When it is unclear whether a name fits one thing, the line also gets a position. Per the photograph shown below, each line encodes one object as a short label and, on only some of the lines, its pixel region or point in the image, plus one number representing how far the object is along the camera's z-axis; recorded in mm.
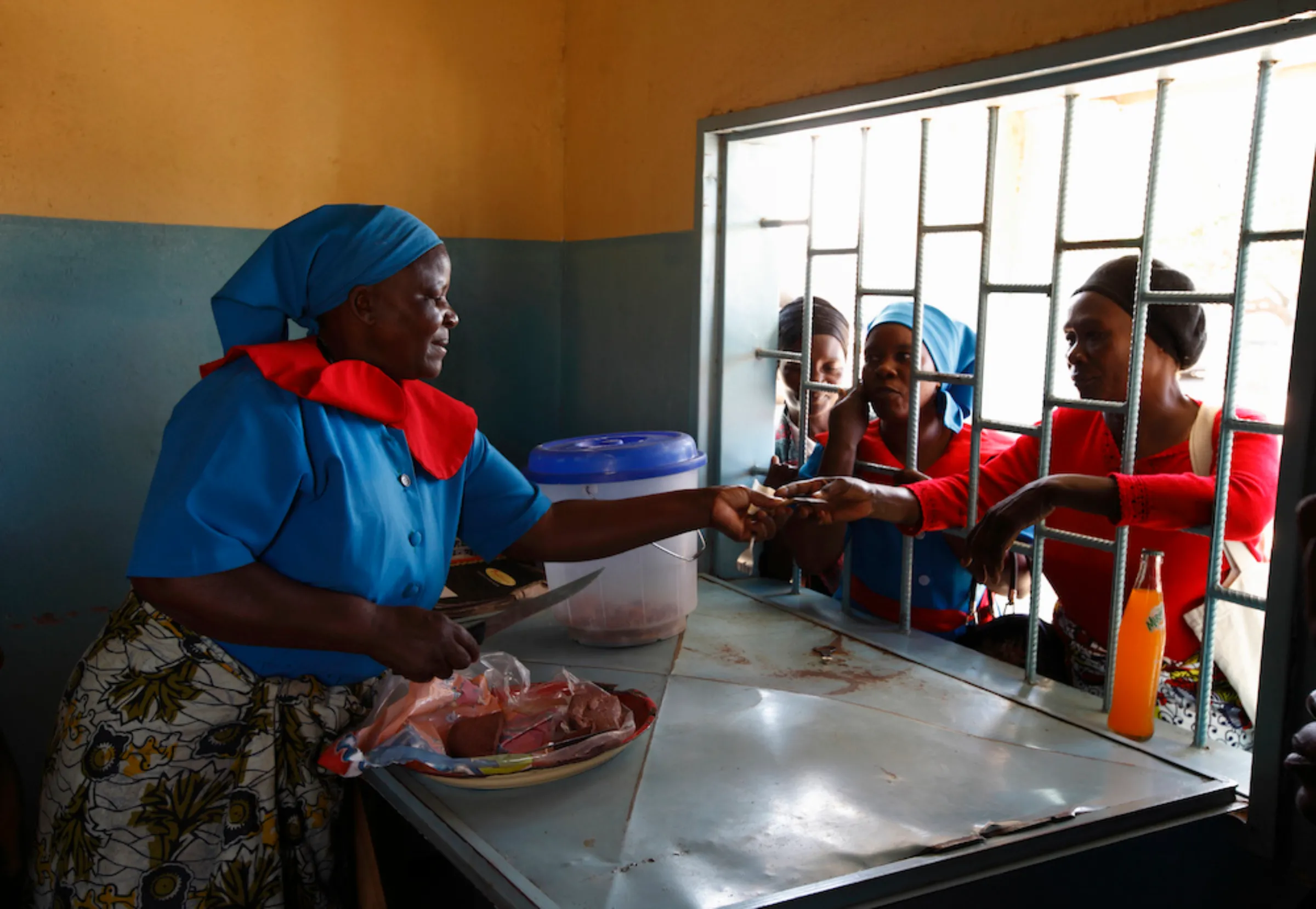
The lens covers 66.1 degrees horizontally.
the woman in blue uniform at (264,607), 1560
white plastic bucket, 2316
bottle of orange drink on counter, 1778
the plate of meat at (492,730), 1614
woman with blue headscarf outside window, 2436
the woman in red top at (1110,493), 1792
